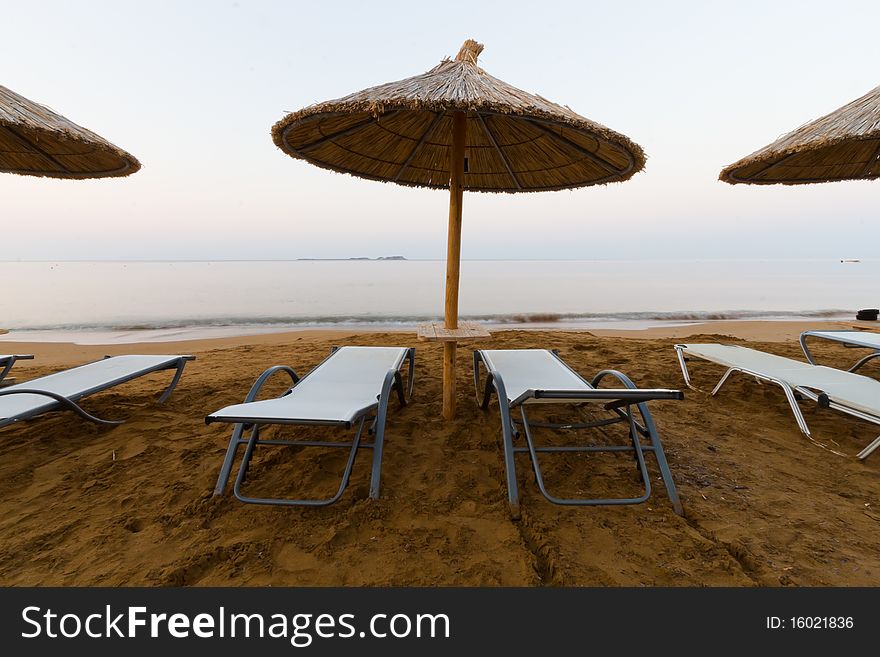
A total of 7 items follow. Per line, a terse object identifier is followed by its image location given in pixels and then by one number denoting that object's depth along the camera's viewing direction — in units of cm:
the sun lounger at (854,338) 385
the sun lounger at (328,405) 177
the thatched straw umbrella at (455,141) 204
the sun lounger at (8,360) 346
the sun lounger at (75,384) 229
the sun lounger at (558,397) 185
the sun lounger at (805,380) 246
